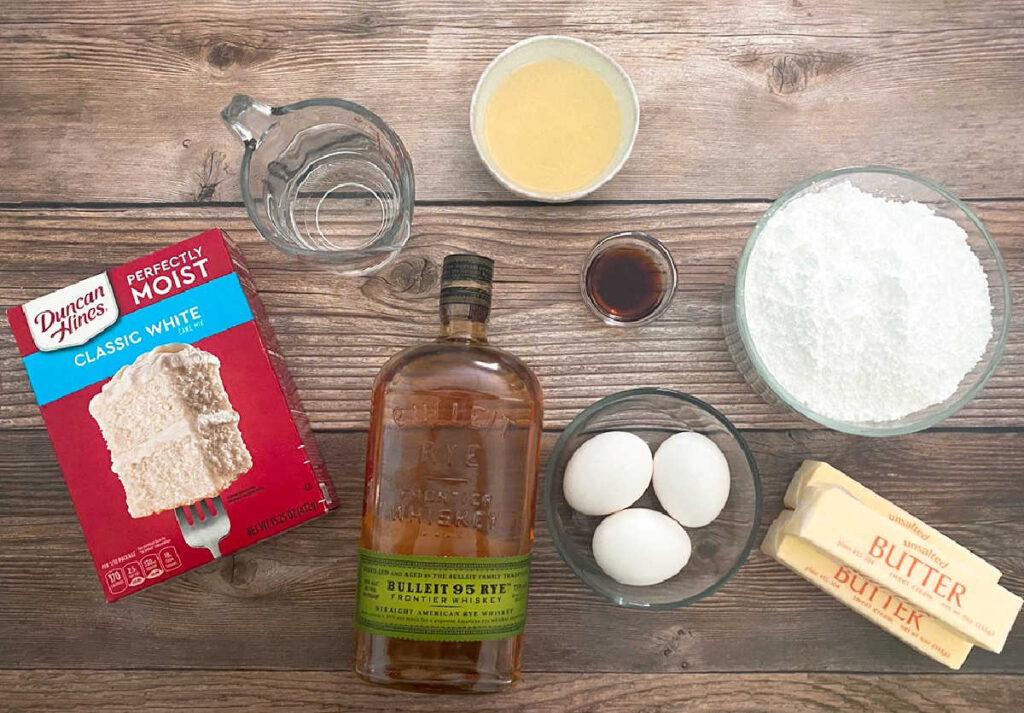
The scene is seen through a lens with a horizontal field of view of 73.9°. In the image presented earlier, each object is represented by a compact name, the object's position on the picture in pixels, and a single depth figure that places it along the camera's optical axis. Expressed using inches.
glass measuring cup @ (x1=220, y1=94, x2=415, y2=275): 33.9
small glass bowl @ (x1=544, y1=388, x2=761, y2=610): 35.1
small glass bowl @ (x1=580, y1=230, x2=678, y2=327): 38.2
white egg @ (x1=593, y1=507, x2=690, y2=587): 33.5
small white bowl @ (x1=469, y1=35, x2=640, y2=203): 35.8
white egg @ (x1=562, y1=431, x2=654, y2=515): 33.7
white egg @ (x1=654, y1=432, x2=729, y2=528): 33.5
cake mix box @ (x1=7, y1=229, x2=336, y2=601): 34.4
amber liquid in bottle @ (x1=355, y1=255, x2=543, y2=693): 32.9
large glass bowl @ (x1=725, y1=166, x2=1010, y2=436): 33.8
